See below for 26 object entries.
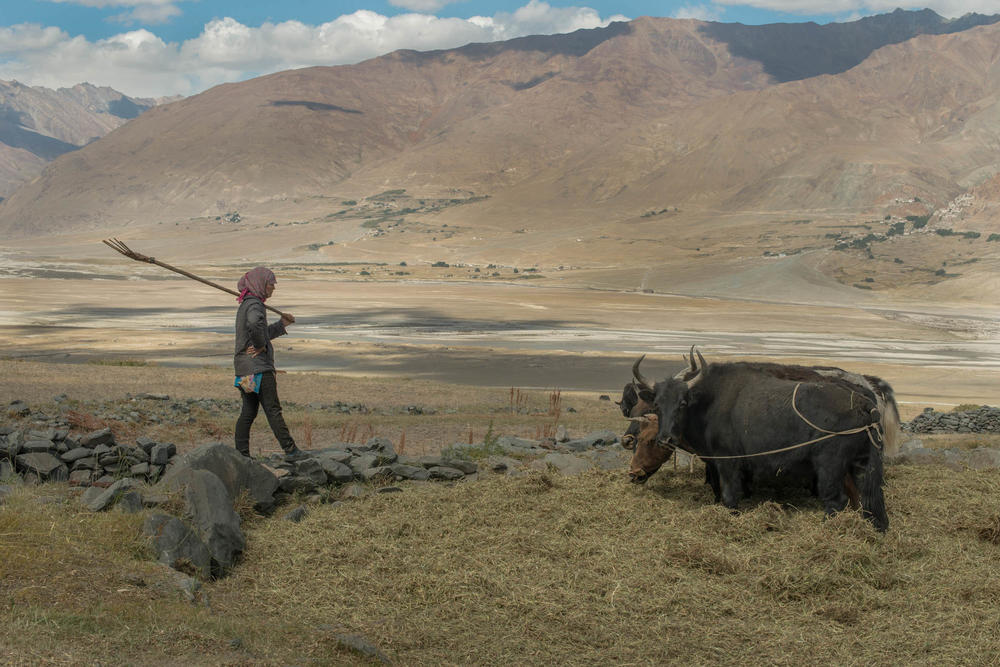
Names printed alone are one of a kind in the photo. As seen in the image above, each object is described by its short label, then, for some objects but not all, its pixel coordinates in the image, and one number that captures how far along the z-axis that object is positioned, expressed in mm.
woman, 9555
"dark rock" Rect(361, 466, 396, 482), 9133
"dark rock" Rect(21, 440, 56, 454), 8750
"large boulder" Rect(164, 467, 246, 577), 6633
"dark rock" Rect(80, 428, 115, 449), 9039
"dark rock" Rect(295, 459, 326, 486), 8766
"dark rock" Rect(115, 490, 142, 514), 7012
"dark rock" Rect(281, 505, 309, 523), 7828
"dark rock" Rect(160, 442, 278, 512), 7641
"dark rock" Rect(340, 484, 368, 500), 8602
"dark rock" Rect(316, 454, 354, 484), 9016
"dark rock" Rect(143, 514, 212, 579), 6387
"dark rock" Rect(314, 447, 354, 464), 9617
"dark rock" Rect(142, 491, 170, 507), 7160
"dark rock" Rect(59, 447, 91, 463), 8789
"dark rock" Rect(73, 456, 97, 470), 8719
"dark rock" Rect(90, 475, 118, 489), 8039
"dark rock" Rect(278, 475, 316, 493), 8500
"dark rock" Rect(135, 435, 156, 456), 9352
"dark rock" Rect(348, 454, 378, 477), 9287
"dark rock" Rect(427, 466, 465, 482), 9492
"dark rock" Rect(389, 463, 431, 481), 9312
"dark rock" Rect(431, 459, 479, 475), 9797
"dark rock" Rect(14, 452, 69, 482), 8469
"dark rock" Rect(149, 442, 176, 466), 9008
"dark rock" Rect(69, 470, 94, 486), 8273
